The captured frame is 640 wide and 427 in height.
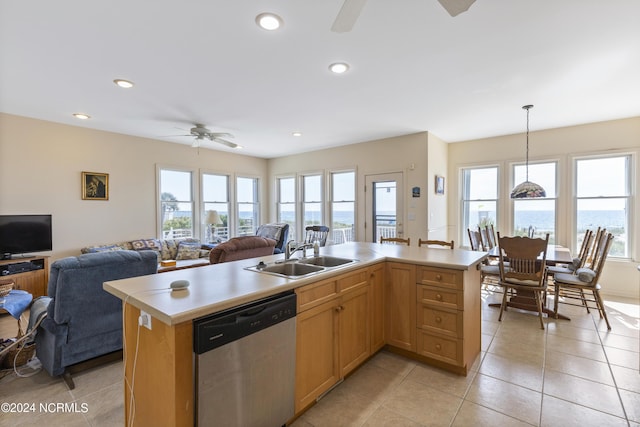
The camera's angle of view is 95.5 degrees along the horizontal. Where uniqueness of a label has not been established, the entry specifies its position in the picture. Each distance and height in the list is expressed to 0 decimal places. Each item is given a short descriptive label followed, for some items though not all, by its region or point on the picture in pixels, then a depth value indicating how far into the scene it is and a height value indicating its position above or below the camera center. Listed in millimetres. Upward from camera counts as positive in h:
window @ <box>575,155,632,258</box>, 4559 +207
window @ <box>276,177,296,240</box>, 7266 +211
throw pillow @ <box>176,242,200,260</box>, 5324 -757
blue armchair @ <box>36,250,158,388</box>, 2213 -808
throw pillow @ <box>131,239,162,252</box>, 5039 -608
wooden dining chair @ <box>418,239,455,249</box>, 3558 -416
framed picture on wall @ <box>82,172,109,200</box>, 4734 +409
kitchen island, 1344 -677
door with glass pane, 5516 +80
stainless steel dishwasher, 1361 -805
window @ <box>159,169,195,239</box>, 5738 +128
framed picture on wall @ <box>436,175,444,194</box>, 5445 +489
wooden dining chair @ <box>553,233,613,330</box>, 3378 -845
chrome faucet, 2510 -334
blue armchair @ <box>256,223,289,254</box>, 6211 -493
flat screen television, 3930 -337
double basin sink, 2246 -465
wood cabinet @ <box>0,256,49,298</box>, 3759 -879
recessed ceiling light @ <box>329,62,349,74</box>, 2770 +1391
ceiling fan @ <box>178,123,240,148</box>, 4586 +1224
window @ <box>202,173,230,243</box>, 6164 +72
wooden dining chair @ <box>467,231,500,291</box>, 4023 -822
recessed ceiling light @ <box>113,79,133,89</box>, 3084 +1371
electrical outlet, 1434 -544
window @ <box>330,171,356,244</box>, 6234 +87
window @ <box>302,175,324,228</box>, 6805 +243
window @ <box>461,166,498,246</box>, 5605 +244
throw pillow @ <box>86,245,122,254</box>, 4523 -609
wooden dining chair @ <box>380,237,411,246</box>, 4126 -433
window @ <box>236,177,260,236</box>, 7090 +106
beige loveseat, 4805 -681
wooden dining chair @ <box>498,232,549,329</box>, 3368 -667
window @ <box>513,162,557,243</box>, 5046 +53
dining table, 3594 -1201
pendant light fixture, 4086 +267
